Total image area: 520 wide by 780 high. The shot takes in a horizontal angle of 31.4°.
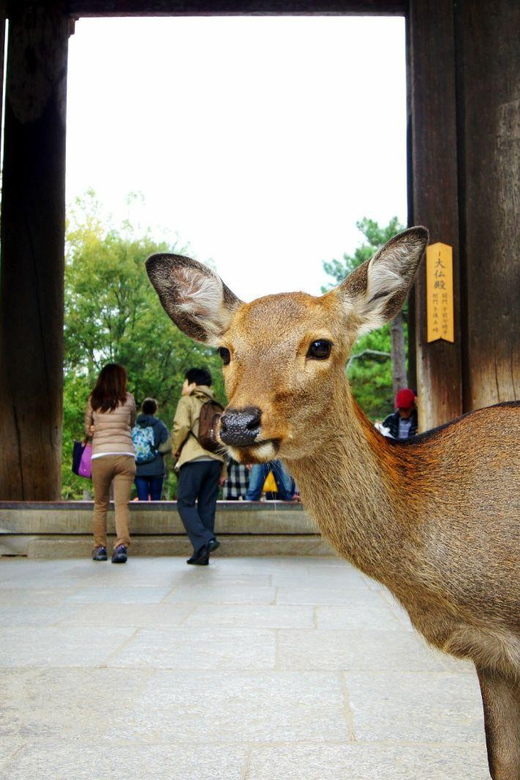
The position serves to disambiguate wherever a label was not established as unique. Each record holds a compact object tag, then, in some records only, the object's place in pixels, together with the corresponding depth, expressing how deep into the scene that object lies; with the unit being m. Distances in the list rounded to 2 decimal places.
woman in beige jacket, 9.01
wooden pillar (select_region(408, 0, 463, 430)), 8.98
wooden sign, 8.98
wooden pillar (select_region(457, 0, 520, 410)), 8.62
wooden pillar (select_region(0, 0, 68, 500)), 10.54
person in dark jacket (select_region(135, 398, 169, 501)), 11.62
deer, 2.73
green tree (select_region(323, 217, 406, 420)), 34.81
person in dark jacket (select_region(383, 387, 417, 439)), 9.31
